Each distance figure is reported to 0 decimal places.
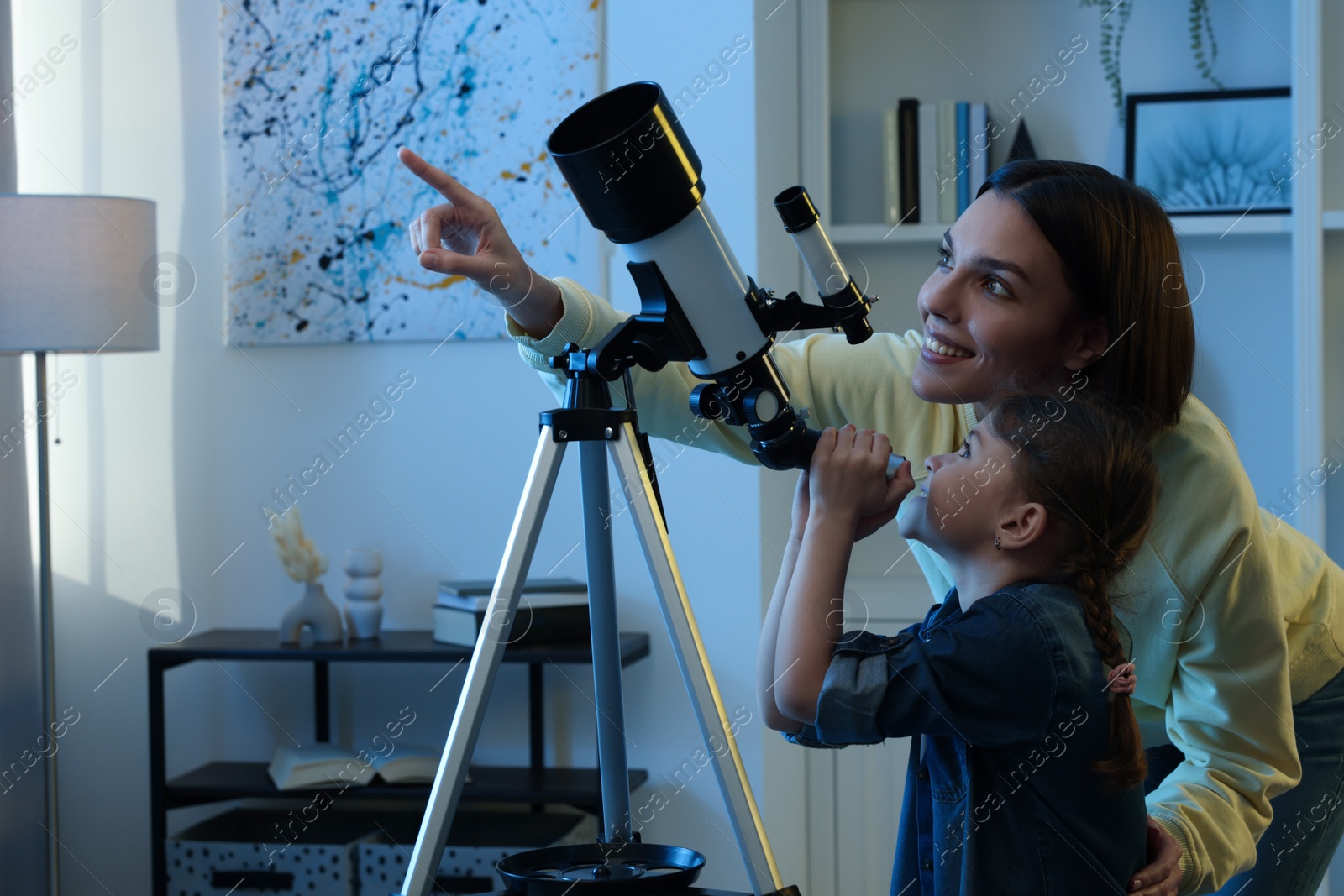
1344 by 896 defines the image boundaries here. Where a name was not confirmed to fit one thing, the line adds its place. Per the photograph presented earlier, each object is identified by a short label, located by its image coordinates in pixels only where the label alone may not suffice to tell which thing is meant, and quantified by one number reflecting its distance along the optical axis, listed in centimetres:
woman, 118
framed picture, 259
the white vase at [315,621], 251
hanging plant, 264
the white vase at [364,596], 254
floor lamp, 225
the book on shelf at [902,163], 265
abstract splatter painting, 257
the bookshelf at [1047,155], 263
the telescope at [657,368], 109
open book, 240
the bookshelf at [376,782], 233
